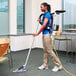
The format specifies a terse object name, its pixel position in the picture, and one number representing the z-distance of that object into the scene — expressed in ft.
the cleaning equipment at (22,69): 12.73
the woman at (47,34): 12.36
